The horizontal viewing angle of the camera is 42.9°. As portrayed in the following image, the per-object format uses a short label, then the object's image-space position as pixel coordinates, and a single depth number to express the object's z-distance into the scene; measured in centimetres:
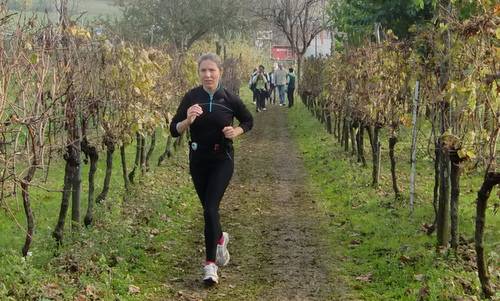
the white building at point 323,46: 6922
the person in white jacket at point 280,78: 2770
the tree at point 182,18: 3300
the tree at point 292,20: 3256
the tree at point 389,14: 1407
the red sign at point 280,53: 7994
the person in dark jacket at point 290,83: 2772
